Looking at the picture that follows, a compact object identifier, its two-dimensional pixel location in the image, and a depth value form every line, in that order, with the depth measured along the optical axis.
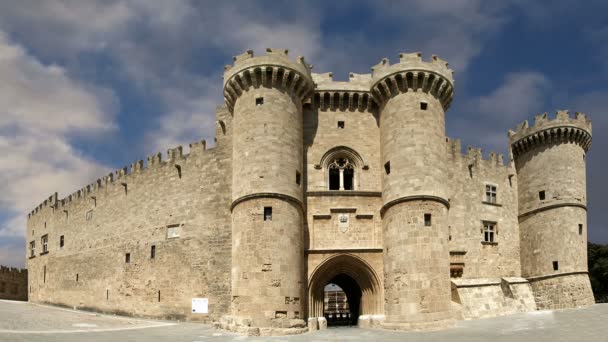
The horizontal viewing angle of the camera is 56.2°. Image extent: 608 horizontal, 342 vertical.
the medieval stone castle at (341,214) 21.58
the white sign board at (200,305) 24.70
